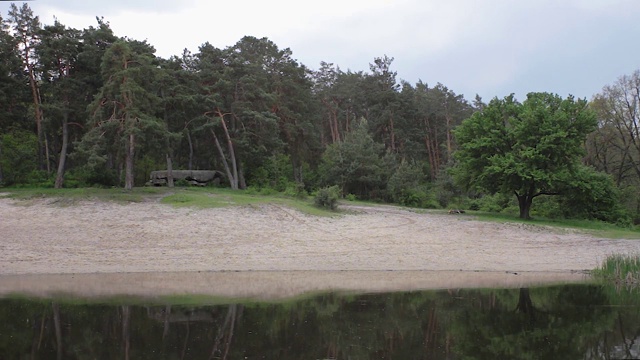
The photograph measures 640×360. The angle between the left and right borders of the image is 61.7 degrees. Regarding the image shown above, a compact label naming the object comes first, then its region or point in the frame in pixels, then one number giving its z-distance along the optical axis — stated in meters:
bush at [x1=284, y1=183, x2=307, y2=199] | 41.28
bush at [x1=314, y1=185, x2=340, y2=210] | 34.78
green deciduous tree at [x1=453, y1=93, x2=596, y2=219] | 35.19
